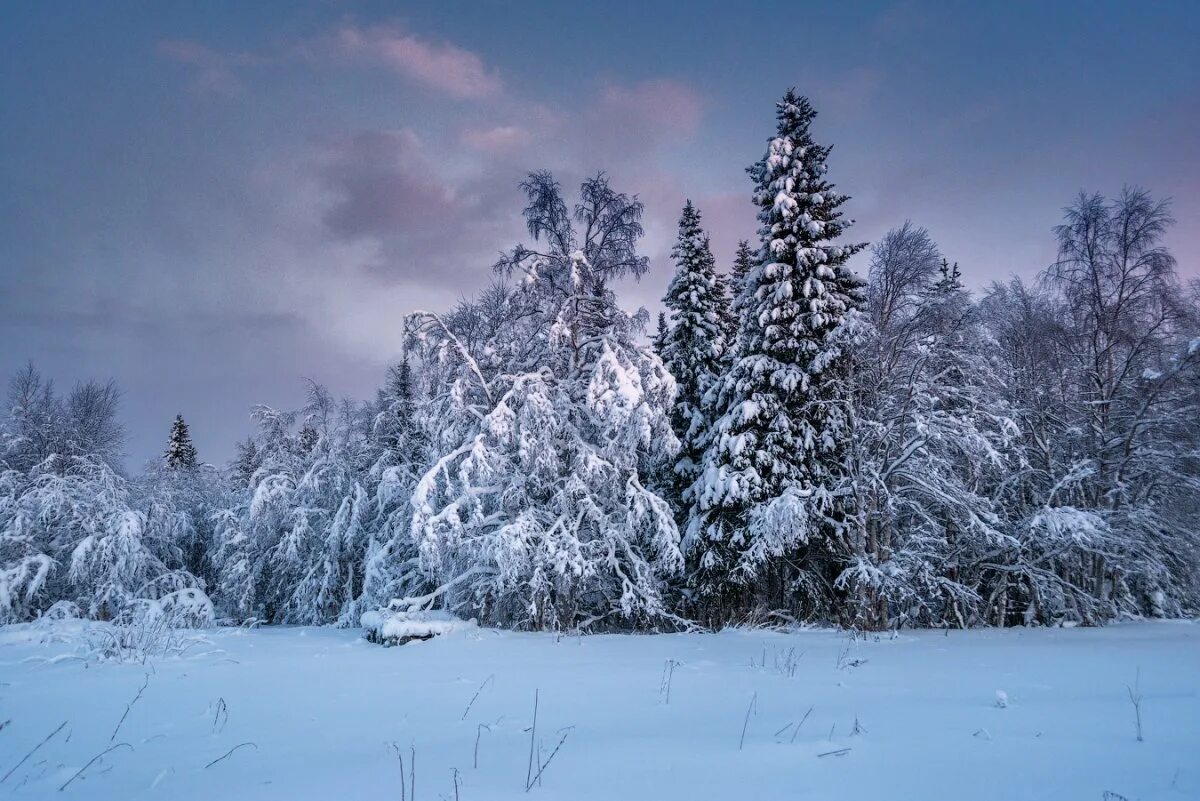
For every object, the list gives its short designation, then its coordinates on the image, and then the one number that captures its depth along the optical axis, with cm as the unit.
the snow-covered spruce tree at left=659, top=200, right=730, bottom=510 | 1744
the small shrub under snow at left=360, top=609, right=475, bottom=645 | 1216
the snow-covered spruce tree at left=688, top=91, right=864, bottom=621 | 1420
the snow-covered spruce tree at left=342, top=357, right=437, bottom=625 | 1716
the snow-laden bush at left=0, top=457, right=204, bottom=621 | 1762
